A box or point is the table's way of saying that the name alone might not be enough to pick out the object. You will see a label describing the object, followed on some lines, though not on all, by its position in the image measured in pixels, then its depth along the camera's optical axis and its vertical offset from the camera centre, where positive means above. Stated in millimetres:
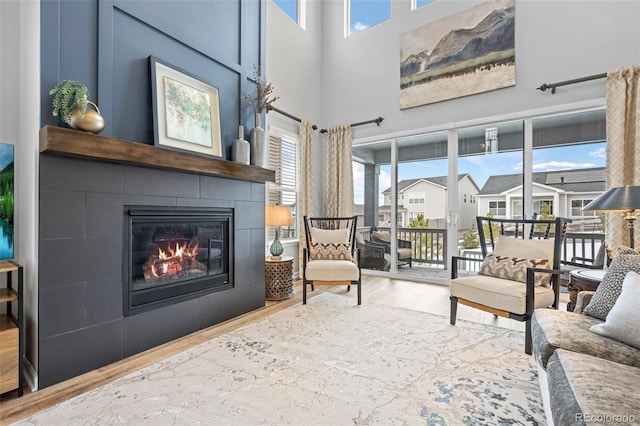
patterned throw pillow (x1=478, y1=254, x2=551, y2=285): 2578 -481
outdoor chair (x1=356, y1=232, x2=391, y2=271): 5045 -707
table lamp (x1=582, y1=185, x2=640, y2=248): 2216 +91
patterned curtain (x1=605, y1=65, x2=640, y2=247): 3160 +812
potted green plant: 1871 +650
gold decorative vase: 1920 +572
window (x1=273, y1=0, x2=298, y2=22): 4659 +3188
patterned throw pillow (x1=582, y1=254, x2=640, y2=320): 1679 -406
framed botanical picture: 2490 +879
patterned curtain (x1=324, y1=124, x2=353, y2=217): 5004 +632
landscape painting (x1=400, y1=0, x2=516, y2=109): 3969 +2168
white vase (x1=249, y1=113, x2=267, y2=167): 3244 +682
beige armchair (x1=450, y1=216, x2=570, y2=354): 2354 -577
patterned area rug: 1563 -1025
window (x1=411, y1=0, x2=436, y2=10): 4668 +3155
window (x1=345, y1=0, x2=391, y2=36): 4992 +3300
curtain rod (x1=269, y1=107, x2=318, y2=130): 4309 +1412
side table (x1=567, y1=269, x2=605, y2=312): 2232 -513
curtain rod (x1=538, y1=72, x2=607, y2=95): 3355 +1470
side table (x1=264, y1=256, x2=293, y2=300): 3592 -778
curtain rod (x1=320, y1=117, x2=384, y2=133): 4844 +1437
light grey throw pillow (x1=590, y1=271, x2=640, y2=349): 1415 -496
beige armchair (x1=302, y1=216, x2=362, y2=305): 3422 -554
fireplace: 2317 -363
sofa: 1000 -613
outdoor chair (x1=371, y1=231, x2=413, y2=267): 4867 -561
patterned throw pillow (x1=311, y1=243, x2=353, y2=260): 3840 -486
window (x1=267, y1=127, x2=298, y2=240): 4445 +588
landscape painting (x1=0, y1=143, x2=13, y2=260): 2094 +79
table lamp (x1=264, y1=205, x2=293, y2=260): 3559 -46
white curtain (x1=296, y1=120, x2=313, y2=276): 4746 +492
